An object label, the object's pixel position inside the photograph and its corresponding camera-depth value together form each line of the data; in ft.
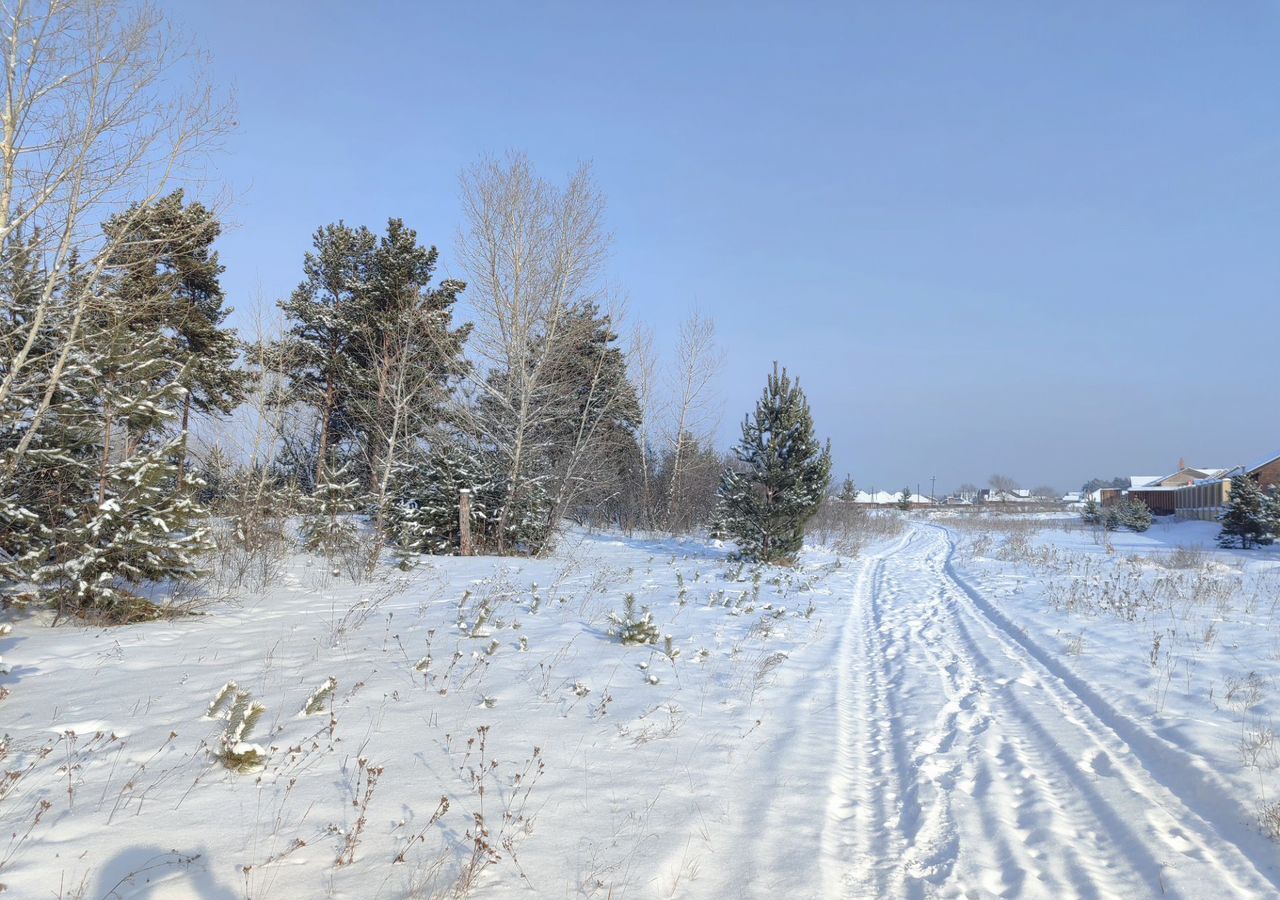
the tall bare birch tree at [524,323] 59.72
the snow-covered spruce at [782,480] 59.52
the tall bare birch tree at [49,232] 24.30
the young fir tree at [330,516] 48.88
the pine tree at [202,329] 53.72
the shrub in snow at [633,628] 26.45
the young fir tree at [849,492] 169.35
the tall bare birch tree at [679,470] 98.02
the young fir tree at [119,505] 24.68
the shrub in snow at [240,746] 14.02
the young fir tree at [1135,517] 149.07
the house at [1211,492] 151.23
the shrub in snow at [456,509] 58.34
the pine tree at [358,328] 76.74
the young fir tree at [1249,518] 97.71
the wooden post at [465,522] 54.34
